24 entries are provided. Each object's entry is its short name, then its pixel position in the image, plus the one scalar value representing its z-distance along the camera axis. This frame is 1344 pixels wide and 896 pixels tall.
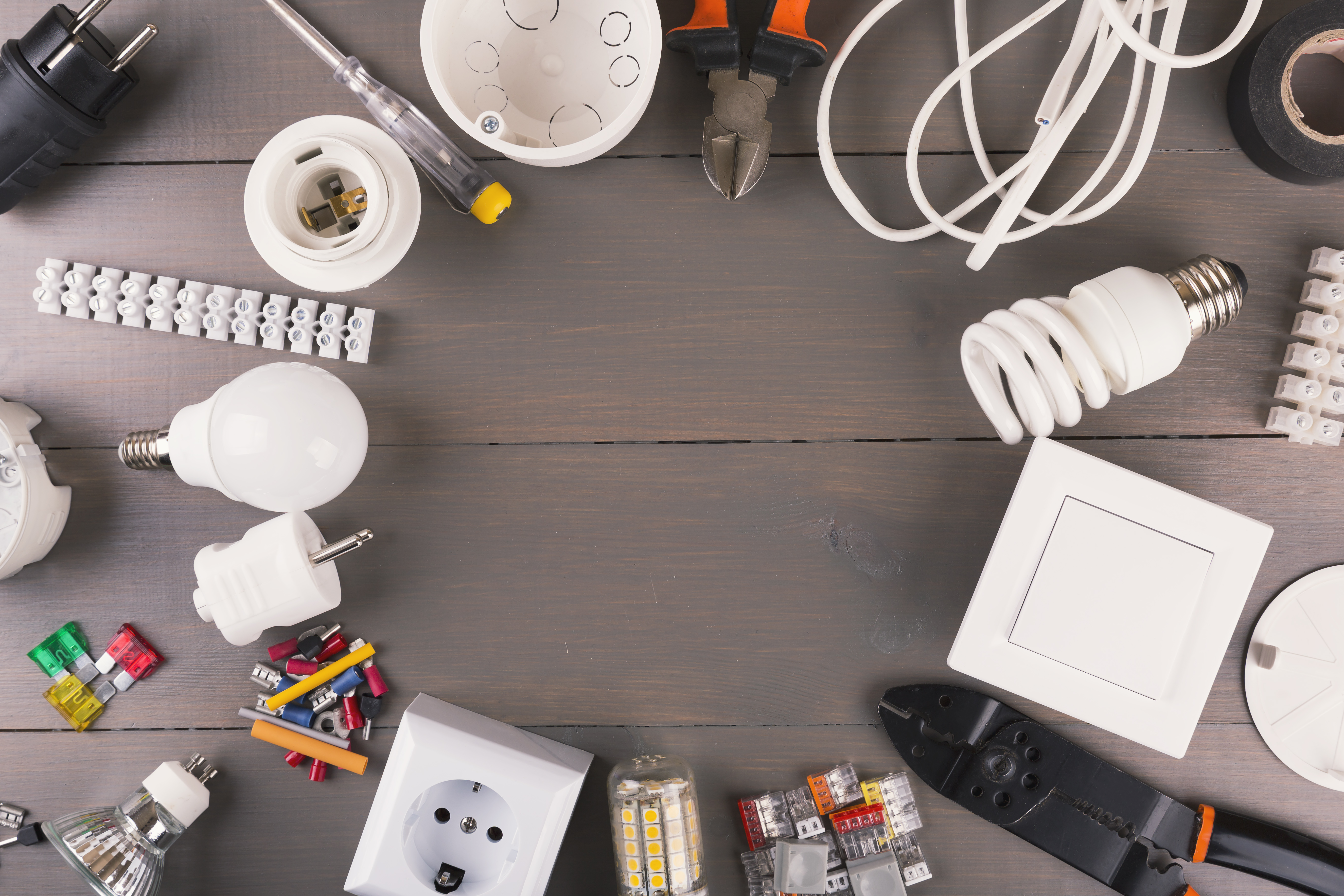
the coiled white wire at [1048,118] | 0.46
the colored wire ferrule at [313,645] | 0.50
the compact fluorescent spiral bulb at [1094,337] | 0.47
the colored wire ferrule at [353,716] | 0.50
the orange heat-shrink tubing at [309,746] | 0.50
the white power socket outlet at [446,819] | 0.47
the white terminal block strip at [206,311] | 0.50
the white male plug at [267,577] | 0.47
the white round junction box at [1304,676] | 0.50
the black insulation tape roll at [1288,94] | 0.49
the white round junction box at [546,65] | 0.48
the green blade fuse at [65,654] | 0.50
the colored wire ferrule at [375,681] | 0.50
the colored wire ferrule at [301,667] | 0.50
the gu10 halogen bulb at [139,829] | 0.47
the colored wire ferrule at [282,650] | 0.50
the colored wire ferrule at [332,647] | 0.50
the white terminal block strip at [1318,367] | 0.50
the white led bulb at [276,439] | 0.45
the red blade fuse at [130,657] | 0.50
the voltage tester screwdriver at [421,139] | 0.48
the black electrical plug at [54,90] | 0.47
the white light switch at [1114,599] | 0.47
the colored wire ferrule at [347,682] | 0.50
